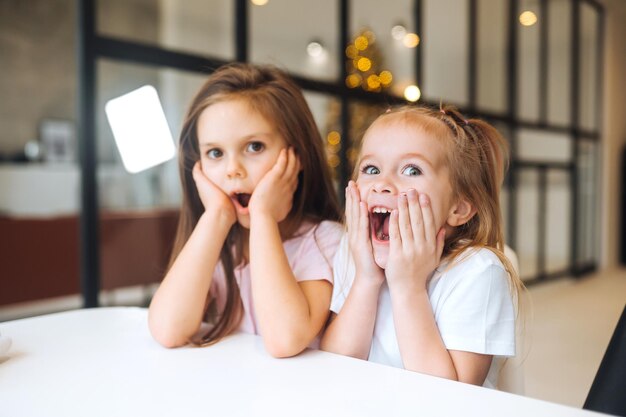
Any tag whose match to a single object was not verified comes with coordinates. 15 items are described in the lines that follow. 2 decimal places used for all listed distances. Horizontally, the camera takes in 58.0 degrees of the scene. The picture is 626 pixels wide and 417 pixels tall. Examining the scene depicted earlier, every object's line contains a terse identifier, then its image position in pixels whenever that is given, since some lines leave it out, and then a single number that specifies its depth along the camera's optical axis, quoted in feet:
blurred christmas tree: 10.58
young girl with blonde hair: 2.45
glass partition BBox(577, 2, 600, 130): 18.62
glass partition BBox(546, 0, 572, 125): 17.04
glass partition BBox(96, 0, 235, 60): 7.31
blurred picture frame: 17.53
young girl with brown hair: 2.80
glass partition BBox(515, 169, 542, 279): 15.92
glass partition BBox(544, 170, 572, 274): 17.03
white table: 1.89
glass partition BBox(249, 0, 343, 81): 9.33
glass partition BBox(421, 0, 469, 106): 13.15
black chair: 1.93
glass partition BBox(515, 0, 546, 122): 15.99
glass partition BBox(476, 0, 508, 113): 14.87
